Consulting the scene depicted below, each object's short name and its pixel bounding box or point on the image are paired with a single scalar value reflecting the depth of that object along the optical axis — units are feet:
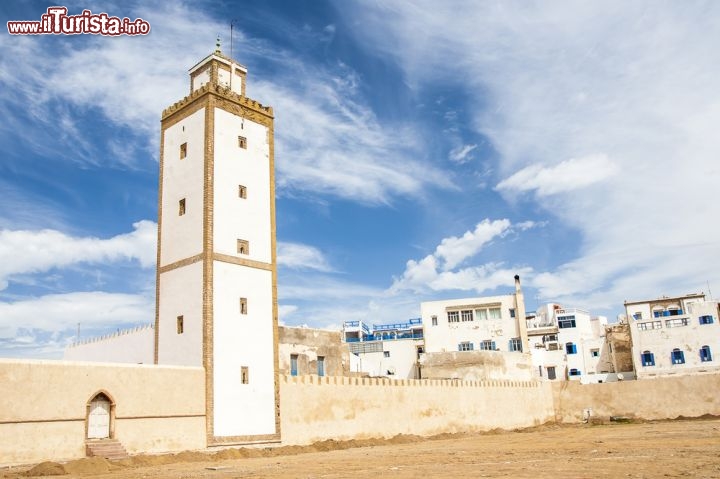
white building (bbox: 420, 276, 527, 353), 154.20
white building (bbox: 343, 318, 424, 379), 155.74
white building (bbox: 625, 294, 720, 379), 140.26
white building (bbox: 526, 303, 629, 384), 165.48
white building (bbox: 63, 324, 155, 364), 86.69
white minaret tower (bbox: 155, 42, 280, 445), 73.77
